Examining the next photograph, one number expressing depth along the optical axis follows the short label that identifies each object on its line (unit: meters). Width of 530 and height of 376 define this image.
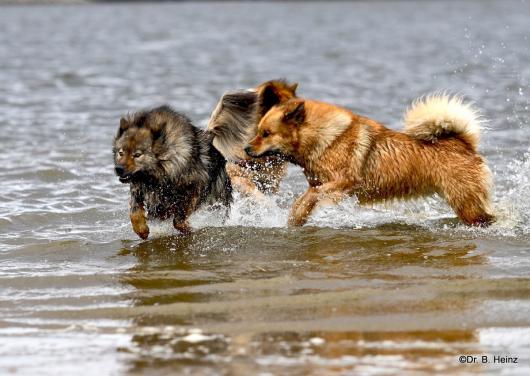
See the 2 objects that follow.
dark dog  14.88
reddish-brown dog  15.95
